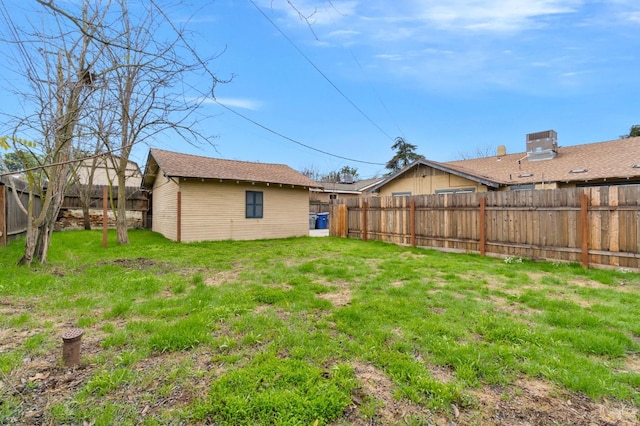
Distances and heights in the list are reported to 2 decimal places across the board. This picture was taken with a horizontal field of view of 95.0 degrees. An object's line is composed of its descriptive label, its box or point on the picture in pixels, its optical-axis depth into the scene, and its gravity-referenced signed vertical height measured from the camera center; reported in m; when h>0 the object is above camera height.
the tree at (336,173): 40.75 +5.86
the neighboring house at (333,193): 23.72 +1.80
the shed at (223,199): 10.92 +0.69
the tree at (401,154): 34.00 +6.96
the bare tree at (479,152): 28.58 +6.20
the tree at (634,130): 20.60 +5.74
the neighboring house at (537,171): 10.70 +1.72
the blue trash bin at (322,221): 19.75 -0.45
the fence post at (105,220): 9.02 -0.11
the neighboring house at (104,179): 19.52 +2.52
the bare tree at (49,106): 3.82 +1.78
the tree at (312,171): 40.97 +6.07
